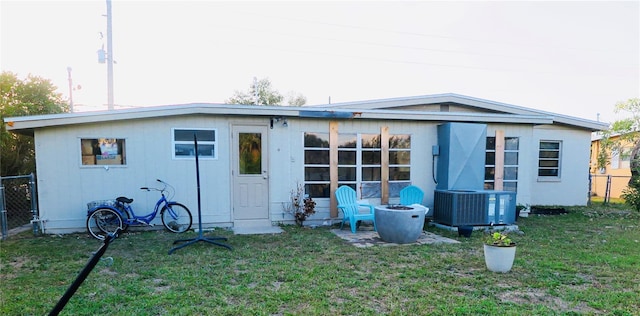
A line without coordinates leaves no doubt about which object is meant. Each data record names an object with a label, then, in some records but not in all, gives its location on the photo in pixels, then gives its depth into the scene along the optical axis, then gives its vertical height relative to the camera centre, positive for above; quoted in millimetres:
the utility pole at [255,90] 23984 +3744
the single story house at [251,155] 5988 -212
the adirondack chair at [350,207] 6375 -1169
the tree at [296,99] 25030 +3317
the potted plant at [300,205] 6809 -1199
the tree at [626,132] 10930 +434
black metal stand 5023 -1439
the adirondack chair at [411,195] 7070 -1033
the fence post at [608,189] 11234 -1567
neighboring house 14617 -1213
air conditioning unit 6480 -1178
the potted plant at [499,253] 4016 -1254
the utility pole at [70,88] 15523 +2680
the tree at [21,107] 8820 +1038
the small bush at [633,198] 7742 -1191
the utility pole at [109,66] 11977 +2709
